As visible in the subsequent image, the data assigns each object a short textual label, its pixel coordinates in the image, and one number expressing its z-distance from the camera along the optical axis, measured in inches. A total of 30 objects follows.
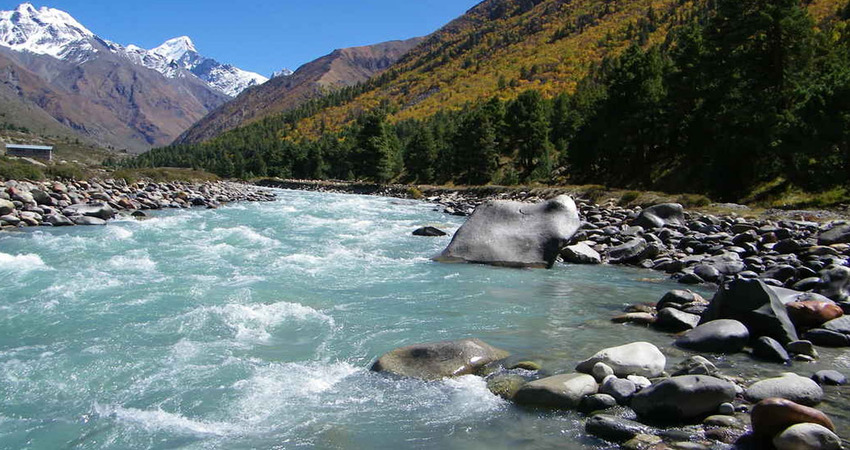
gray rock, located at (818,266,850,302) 382.3
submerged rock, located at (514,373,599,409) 238.5
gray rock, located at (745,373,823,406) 221.2
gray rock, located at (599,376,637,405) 235.0
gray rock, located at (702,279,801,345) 302.5
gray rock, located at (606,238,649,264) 645.3
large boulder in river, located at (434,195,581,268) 621.6
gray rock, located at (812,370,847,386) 243.0
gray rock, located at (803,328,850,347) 301.4
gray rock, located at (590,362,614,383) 254.4
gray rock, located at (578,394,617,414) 232.1
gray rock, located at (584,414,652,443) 205.6
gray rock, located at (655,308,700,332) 342.6
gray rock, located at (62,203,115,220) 931.9
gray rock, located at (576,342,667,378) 257.6
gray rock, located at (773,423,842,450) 175.6
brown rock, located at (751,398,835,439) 185.8
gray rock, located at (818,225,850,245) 557.3
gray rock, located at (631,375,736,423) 214.4
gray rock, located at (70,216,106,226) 896.3
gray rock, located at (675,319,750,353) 295.7
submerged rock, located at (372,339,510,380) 285.6
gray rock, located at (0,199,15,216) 850.1
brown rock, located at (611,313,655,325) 363.3
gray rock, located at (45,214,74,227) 866.1
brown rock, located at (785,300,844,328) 325.4
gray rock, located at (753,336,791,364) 276.5
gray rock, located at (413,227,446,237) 895.7
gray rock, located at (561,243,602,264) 653.3
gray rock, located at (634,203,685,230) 812.0
